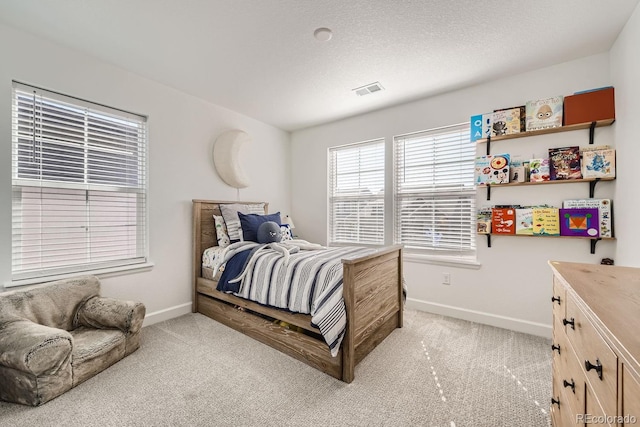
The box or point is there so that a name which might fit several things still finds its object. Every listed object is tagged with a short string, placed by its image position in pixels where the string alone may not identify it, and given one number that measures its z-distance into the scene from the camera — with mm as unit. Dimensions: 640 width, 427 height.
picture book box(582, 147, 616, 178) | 2078
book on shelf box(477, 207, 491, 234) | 2615
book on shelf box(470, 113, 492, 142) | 2616
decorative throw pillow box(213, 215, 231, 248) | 3051
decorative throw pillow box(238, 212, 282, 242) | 2903
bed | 1812
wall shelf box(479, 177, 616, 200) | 2142
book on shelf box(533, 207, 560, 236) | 2299
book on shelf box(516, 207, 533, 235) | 2418
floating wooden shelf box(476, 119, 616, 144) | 2127
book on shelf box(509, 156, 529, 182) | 2441
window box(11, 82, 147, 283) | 2041
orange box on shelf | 2076
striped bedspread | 1752
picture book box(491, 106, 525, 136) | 2457
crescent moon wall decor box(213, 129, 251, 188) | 3250
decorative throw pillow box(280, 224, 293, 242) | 3063
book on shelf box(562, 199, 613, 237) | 2105
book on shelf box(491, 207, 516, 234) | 2497
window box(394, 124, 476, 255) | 2875
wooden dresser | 578
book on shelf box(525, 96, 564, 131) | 2287
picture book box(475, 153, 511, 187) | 2531
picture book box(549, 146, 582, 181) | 2236
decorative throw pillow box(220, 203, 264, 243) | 3035
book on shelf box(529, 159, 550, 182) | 2350
